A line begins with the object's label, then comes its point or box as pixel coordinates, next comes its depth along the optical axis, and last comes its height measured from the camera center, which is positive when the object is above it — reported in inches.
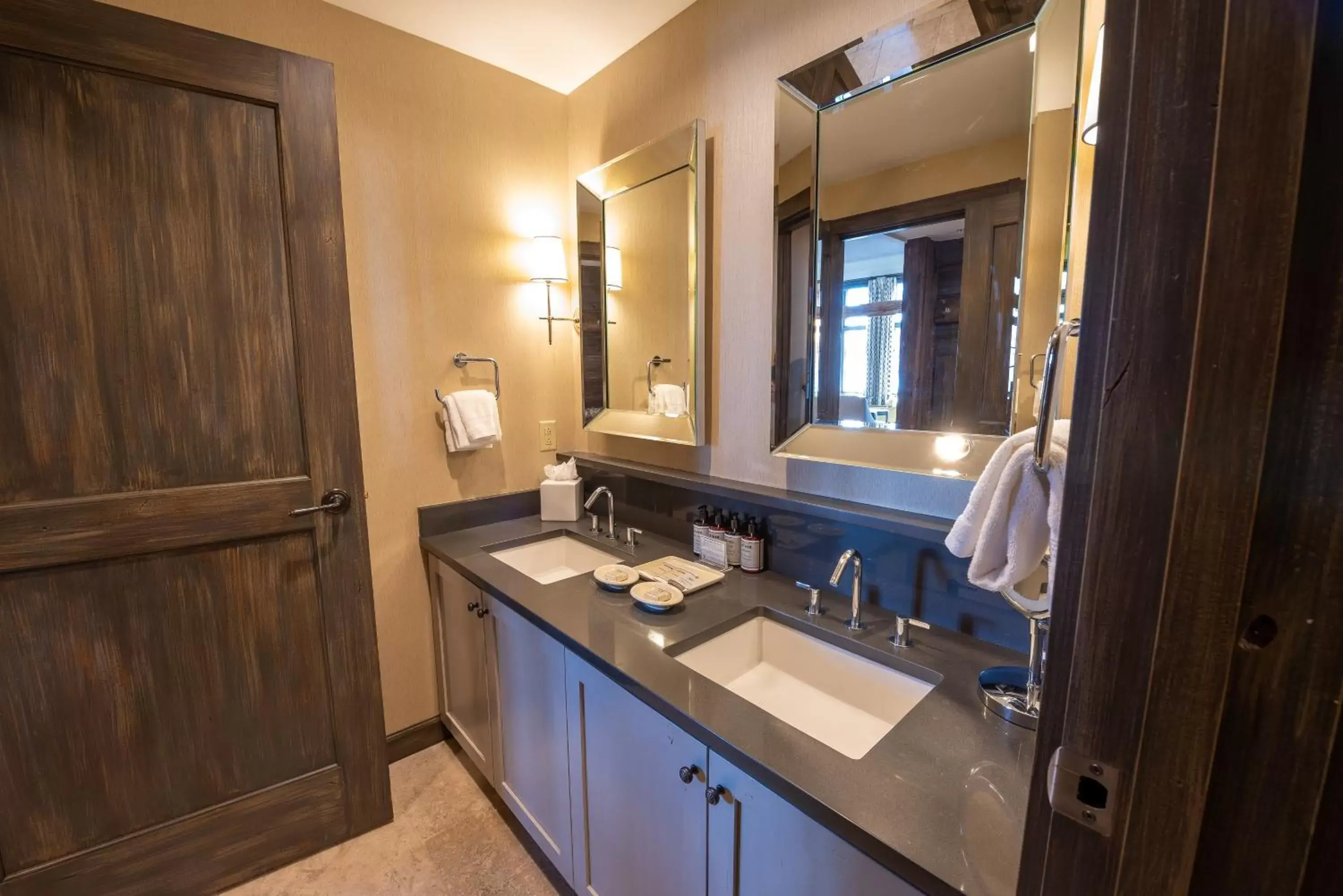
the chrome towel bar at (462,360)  73.9 +2.8
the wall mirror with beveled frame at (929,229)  38.2 +12.1
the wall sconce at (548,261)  77.7 +17.2
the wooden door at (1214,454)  10.7 -1.7
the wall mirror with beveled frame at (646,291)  63.2 +11.4
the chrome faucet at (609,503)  72.9 -17.0
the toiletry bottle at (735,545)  60.0 -18.5
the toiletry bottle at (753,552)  58.3 -18.8
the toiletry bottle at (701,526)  63.1 -17.2
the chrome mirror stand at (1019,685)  34.9 -21.1
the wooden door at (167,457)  45.9 -7.1
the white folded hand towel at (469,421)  73.0 -5.5
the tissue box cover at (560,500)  80.0 -17.9
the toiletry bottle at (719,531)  61.1 -17.3
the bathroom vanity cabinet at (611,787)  31.4 -31.0
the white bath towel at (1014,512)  31.7 -8.3
